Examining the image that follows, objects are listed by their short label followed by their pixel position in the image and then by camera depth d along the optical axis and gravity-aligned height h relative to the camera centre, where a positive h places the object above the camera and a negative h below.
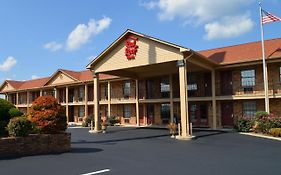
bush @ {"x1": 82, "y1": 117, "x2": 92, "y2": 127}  32.98 -1.80
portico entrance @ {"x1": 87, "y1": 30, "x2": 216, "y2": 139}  19.86 +3.06
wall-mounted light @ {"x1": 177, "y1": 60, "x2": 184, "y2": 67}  19.62 +2.77
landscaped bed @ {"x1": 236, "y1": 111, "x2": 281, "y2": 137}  19.76 -1.45
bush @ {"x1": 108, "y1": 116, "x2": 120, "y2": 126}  33.09 -1.72
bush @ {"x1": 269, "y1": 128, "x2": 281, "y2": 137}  18.80 -1.80
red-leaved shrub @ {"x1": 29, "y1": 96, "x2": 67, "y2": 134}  13.84 -0.44
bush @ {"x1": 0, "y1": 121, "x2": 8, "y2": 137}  13.78 -1.08
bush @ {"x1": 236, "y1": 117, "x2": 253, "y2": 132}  22.17 -1.51
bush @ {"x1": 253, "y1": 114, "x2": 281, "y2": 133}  19.93 -1.31
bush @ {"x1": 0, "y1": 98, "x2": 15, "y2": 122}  14.36 -0.16
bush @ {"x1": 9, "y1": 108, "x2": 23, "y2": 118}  14.50 -0.31
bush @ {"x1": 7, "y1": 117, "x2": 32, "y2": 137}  12.69 -0.87
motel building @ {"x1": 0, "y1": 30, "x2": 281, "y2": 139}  21.56 +2.05
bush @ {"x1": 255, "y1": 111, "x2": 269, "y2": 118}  20.66 -0.71
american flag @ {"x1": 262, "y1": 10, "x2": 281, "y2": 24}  21.77 +6.36
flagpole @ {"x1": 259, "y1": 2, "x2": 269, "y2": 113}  21.09 +1.42
